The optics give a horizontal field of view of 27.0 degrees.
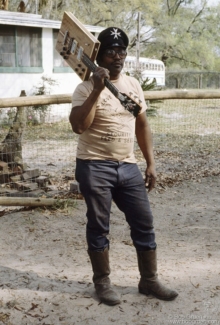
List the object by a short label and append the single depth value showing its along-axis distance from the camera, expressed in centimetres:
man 294
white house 1459
